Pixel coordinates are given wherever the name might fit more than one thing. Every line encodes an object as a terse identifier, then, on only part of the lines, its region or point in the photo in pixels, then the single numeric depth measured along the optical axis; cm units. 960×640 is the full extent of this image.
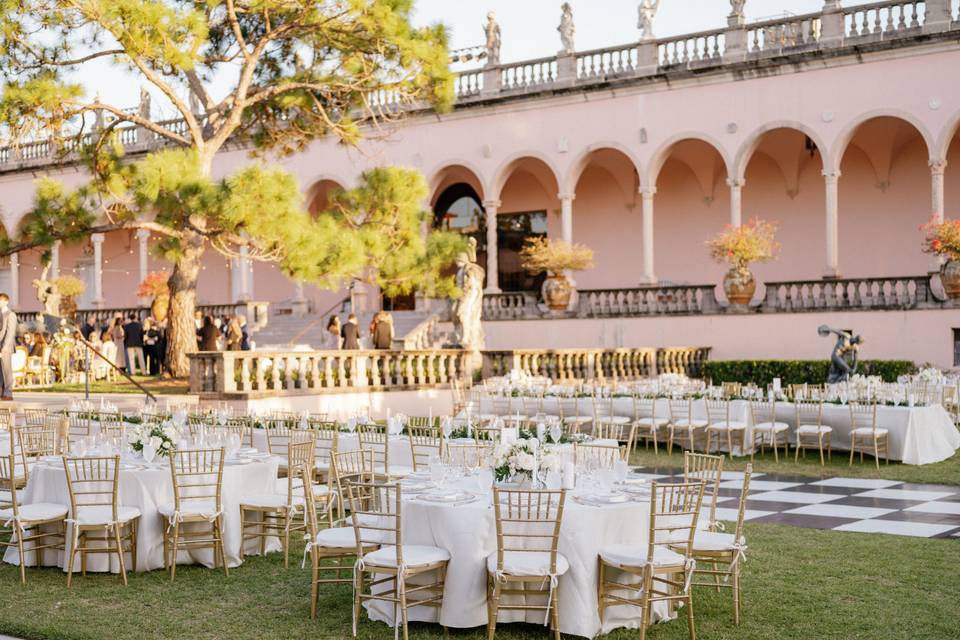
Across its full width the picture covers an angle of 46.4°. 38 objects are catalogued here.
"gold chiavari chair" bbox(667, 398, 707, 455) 1359
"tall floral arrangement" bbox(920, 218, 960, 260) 1917
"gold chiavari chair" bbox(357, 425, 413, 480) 945
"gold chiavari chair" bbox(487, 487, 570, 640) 554
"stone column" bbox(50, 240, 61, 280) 3205
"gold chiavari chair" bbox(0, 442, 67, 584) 716
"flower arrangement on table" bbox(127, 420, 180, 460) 774
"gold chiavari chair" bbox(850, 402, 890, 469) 1238
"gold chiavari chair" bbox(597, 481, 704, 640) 564
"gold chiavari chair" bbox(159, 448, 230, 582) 721
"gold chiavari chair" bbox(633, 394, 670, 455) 1391
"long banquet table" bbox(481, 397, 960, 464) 1236
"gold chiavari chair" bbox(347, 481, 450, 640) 565
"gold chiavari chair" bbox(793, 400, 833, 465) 1271
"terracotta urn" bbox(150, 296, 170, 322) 2258
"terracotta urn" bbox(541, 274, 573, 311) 2356
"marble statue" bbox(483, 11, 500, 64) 2530
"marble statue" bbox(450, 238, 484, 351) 1764
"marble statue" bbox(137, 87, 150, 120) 2900
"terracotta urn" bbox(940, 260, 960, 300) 1959
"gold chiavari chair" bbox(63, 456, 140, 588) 702
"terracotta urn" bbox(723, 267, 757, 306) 2205
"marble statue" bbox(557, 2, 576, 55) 2434
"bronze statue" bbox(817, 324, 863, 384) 1459
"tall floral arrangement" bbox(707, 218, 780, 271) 2136
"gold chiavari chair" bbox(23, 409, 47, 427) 1023
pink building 2125
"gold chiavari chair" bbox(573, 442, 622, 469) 648
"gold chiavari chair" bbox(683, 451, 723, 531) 623
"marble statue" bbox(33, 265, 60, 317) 2195
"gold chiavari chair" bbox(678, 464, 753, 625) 596
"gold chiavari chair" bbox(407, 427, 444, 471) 911
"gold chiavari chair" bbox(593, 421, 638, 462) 1367
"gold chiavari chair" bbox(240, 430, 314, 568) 757
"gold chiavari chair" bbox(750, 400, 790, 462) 1295
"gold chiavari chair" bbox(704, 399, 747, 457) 1327
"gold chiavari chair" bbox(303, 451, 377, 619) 611
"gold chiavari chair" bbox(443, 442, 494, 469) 670
